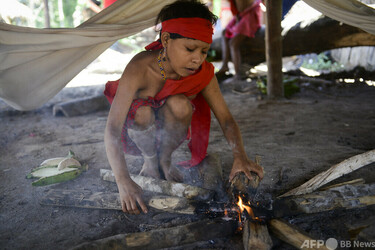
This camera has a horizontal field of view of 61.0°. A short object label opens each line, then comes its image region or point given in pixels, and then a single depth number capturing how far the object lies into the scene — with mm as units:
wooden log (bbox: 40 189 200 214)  1768
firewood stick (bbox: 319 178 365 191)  1836
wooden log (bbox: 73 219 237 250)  1475
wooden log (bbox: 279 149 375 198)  1884
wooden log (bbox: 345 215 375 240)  1403
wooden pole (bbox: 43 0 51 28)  7621
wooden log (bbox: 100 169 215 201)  1843
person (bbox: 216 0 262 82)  5805
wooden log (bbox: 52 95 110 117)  4543
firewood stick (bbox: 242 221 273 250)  1405
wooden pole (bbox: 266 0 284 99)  4383
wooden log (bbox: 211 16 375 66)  4929
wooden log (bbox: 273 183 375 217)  1622
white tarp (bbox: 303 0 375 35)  2314
